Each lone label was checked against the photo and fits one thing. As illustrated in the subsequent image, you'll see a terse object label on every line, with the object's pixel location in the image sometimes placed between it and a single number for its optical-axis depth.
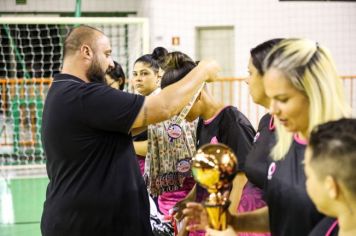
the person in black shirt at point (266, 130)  1.79
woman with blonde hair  1.35
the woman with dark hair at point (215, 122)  2.29
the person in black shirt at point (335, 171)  1.10
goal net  8.45
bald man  2.13
